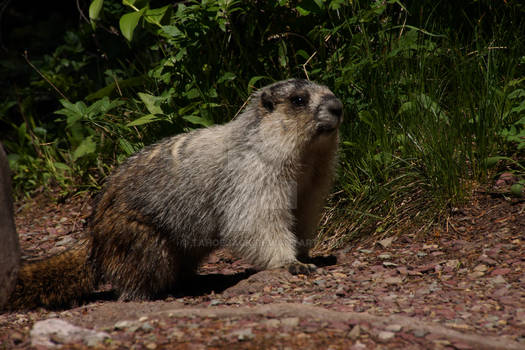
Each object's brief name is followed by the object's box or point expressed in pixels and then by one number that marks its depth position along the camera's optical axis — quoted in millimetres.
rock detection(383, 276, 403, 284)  9031
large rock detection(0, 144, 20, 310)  8687
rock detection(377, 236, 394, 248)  10578
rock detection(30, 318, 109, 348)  6922
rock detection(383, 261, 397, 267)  9766
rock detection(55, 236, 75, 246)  13297
